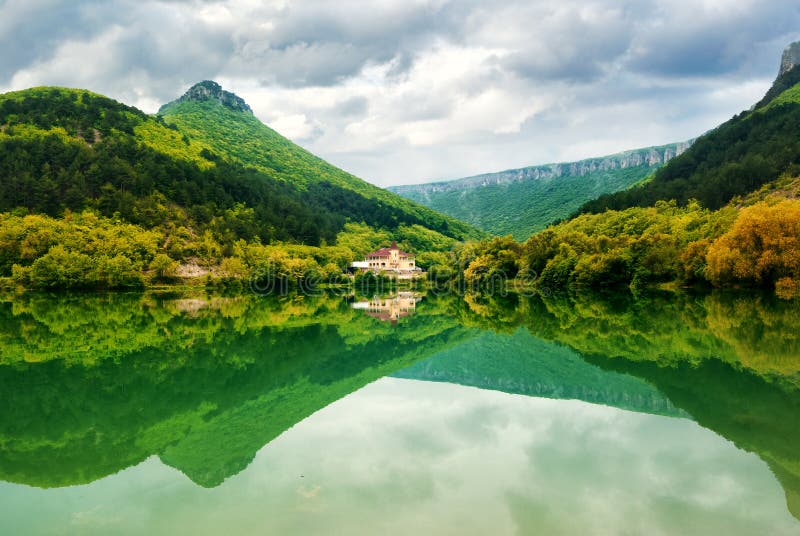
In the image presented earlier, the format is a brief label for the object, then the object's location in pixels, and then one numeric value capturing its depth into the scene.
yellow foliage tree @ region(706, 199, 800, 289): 43.75
